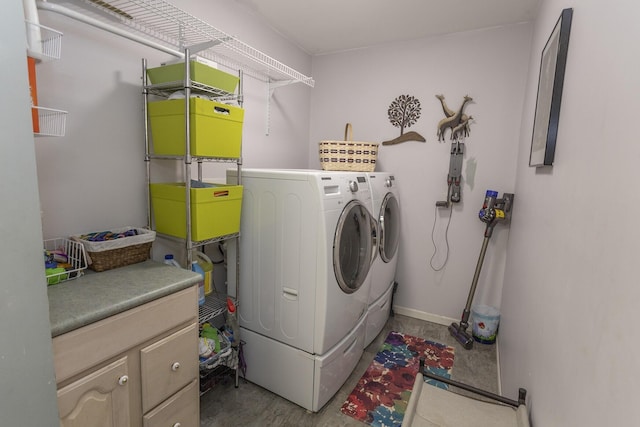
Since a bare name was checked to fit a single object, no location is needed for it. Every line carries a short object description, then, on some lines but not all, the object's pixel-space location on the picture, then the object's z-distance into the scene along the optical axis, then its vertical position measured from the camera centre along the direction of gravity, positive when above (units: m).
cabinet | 1.00 -0.72
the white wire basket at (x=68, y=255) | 1.26 -0.38
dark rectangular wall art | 1.19 +0.38
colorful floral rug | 1.85 -1.36
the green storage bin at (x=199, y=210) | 1.60 -0.21
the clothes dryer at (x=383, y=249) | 2.30 -0.57
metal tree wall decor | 2.84 +0.57
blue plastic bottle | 1.78 -0.57
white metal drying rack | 1.39 +0.74
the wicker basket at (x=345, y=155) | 2.34 +0.15
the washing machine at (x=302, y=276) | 1.71 -0.59
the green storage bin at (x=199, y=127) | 1.53 +0.22
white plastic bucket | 2.58 -1.17
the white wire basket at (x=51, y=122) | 1.25 +0.18
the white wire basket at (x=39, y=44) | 1.00 +0.41
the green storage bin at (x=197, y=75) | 1.54 +0.48
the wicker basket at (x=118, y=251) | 1.35 -0.37
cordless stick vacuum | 2.43 -0.31
